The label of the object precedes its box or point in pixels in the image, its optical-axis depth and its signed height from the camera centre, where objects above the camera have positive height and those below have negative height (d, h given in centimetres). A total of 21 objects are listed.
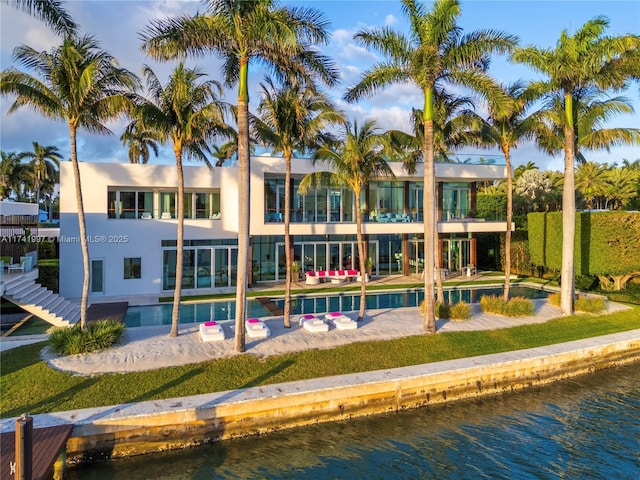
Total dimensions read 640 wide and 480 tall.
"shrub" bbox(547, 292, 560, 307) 1801 -269
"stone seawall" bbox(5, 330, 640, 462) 805 -363
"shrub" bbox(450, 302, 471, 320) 1534 -271
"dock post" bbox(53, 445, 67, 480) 737 -401
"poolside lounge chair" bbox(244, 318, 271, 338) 1295 -283
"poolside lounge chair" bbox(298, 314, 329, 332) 1370 -284
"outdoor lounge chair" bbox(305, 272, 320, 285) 2450 -241
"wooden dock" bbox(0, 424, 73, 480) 655 -351
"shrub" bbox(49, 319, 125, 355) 1130 -274
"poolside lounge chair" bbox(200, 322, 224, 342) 1262 -285
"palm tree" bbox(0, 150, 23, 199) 4828 +768
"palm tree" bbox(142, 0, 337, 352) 1080 +528
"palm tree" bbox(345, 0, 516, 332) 1320 +574
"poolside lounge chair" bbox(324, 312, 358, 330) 1398 -283
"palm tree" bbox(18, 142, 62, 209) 4722 +897
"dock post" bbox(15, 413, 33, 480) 582 -290
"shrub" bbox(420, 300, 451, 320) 1560 -275
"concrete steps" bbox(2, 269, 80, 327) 1434 -228
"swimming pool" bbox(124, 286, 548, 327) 1627 -299
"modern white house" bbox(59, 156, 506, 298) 2086 +75
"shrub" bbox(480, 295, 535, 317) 1611 -267
